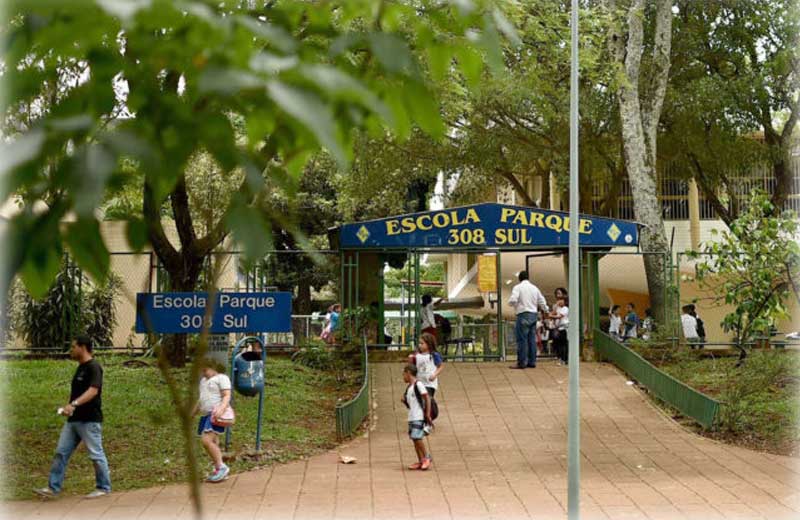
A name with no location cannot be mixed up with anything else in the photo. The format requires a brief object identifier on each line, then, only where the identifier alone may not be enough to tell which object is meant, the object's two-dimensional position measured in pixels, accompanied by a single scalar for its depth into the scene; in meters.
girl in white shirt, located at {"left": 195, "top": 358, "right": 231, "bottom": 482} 11.20
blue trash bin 13.00
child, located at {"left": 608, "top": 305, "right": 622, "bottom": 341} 23.95
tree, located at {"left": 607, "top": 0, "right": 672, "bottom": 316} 23.12
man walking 10.46
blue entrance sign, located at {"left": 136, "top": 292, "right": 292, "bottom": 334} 12.73
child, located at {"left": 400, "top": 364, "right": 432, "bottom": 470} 12.07
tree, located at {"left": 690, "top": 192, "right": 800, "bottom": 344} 15.66
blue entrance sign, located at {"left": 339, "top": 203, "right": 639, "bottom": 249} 20.30
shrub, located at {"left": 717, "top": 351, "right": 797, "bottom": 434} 14.23
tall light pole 9.94
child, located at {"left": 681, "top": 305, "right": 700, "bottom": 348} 22.10
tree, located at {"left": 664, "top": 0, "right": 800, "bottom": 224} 26.64
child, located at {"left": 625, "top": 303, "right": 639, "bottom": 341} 23.11
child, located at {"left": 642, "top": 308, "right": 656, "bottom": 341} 21.48
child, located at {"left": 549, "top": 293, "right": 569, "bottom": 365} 20.41
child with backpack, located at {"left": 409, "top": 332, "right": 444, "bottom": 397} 13.03
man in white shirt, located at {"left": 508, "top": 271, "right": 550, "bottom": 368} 18.75
